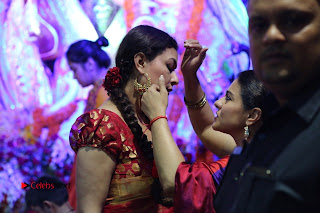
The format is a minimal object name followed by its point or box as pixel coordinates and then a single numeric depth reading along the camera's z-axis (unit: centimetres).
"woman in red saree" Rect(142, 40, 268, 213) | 129
